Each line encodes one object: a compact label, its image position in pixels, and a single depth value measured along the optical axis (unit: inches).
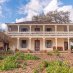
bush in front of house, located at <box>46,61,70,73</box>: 157.9
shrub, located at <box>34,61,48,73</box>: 171.8
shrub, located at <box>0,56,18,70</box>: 186.4
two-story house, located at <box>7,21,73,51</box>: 651.9
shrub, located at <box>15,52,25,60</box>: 237.0
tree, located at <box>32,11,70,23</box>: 1006.9
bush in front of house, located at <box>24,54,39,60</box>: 239.8
